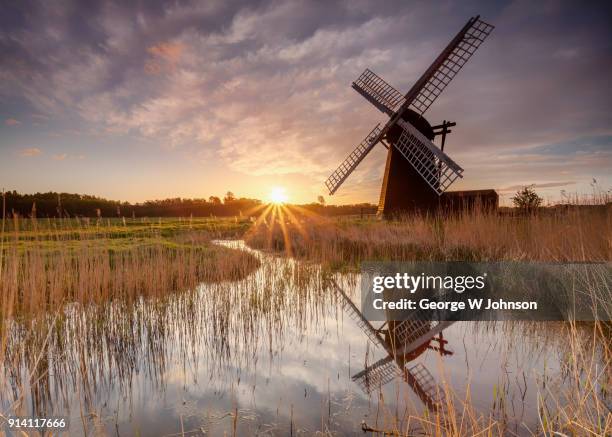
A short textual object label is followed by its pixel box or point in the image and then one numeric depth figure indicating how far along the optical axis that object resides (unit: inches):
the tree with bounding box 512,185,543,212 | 955.3
